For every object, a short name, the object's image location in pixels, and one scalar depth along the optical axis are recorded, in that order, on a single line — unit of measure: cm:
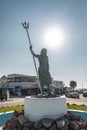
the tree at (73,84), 4241
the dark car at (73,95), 2012
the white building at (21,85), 2749
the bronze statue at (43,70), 500
